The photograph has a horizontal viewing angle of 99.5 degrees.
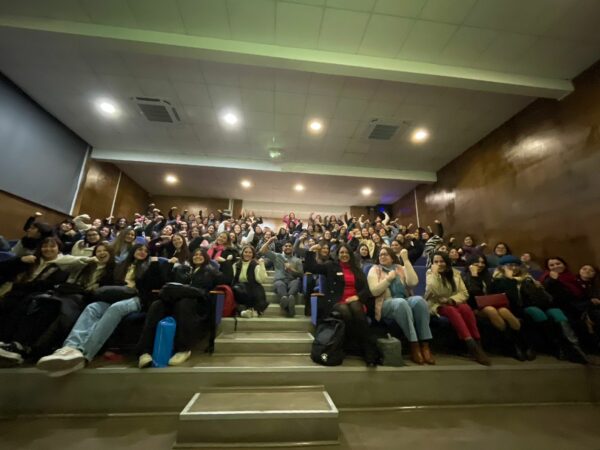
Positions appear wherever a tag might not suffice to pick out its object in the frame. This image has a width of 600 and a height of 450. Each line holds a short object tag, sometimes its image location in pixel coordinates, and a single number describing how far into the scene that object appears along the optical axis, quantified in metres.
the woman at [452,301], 2.34
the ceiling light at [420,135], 4.89
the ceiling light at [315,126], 4.75
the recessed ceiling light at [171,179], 7.11
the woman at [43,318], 1.98
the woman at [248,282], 2.94
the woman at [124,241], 3.15
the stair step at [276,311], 3.18
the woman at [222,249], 3.61
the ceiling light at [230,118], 4.60
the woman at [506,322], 2.41
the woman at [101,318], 1.81
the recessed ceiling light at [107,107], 4.36
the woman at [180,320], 2.06
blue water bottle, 2.02
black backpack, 2.14
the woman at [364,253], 3.33
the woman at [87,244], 3.31
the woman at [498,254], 3.96
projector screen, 3.90
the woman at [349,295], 2.22
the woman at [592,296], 2.53
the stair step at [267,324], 2.77
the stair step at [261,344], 2.37
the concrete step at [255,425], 1.54
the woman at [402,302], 2.29
